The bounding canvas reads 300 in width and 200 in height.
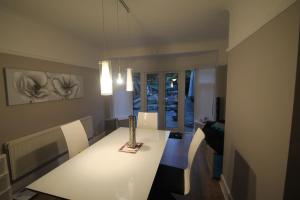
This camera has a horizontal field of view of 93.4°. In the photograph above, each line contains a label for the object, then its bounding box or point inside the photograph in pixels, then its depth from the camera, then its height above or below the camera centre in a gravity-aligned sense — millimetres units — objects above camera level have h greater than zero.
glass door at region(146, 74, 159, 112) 4523 -45
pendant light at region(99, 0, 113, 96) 1374 +139
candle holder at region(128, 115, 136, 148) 1766 -499
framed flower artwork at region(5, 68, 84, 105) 2041 +78
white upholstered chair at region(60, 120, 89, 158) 1760 -625
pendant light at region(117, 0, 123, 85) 2227 +177
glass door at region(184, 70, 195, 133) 4250 -369
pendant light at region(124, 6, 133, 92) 1979 +125
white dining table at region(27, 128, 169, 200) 1013 -726
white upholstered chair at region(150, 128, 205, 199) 1452 -996
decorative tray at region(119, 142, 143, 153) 1655 -708
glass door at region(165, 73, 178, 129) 4375 -318
